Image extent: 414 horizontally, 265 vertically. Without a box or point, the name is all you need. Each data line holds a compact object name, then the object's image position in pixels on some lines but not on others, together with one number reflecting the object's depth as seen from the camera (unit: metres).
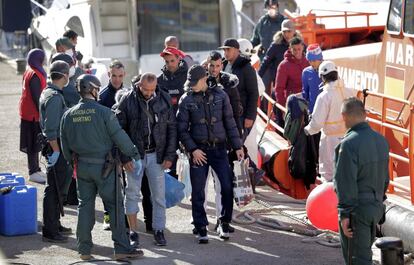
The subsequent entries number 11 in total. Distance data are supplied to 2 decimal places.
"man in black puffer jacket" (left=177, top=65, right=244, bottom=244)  19.28
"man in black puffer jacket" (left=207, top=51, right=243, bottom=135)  20.85
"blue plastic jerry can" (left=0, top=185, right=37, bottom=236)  20.00
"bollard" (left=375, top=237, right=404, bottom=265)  16.19
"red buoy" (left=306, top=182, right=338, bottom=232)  19.11
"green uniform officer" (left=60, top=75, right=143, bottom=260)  17.58
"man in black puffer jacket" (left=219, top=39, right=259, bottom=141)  22.28
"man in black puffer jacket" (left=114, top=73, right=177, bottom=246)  18.91
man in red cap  21.72
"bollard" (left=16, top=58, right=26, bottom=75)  52.12
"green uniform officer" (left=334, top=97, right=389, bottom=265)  14.73
